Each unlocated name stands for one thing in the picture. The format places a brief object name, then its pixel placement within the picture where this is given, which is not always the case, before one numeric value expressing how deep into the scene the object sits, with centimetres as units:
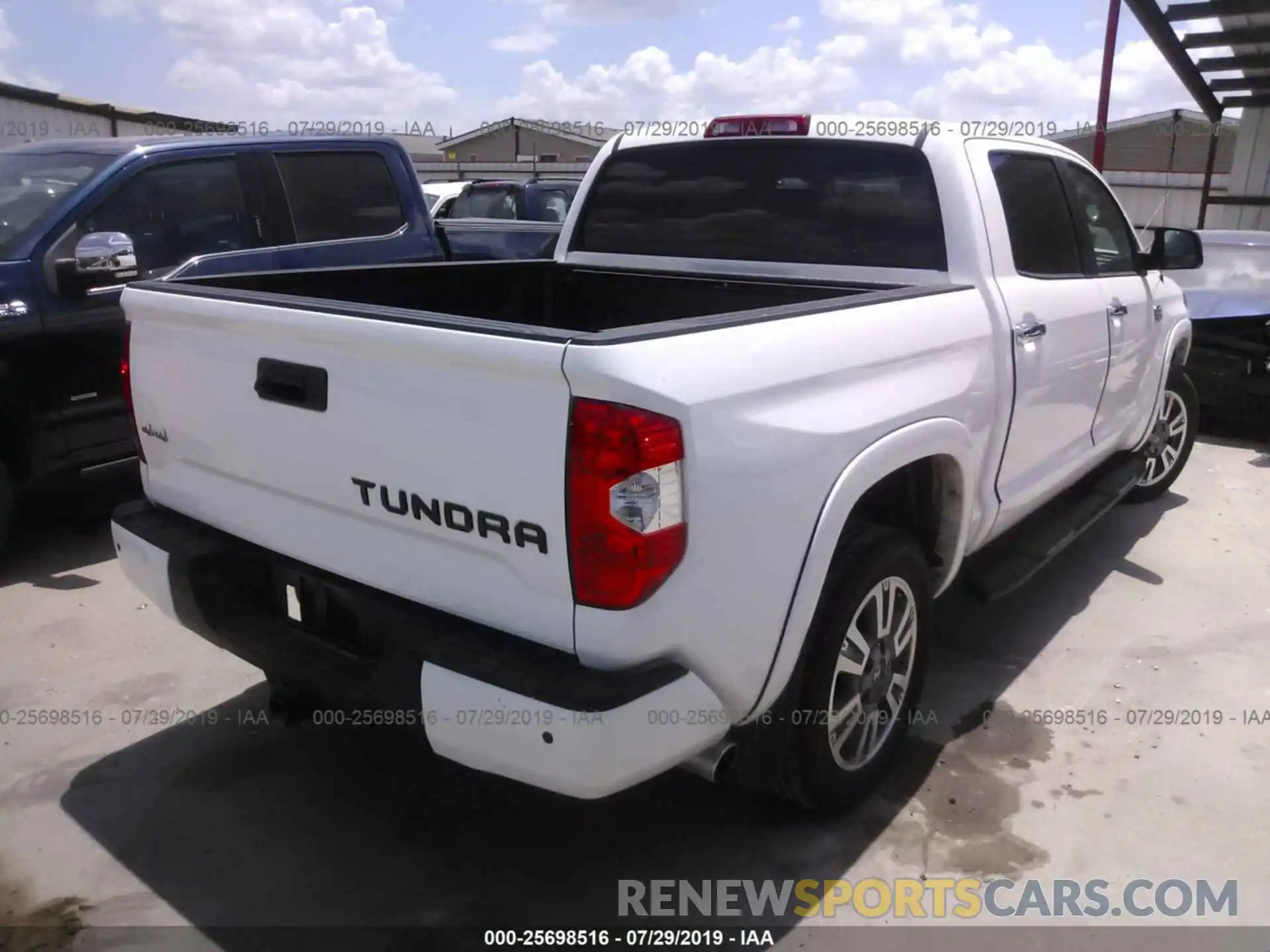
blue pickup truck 475
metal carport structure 1001
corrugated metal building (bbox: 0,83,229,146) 1645
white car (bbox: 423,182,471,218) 1466
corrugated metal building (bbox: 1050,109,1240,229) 1817
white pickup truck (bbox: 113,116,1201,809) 209
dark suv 1266
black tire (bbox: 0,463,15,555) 477
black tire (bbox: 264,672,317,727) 291
